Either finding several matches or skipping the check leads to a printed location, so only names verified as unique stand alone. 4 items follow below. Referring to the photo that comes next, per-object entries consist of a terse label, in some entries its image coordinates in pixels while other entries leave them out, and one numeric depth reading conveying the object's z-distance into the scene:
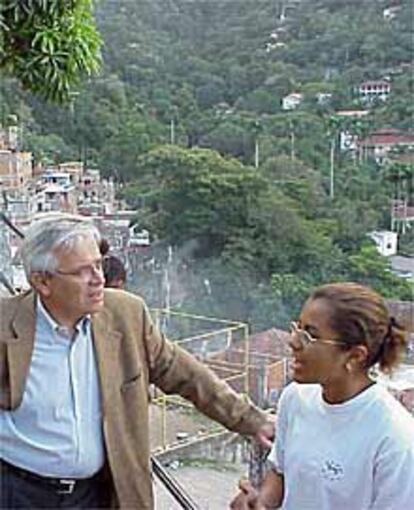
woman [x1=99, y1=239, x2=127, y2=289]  3.74
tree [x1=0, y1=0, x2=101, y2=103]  3.82
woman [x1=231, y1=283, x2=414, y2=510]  3.02
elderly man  3.36
